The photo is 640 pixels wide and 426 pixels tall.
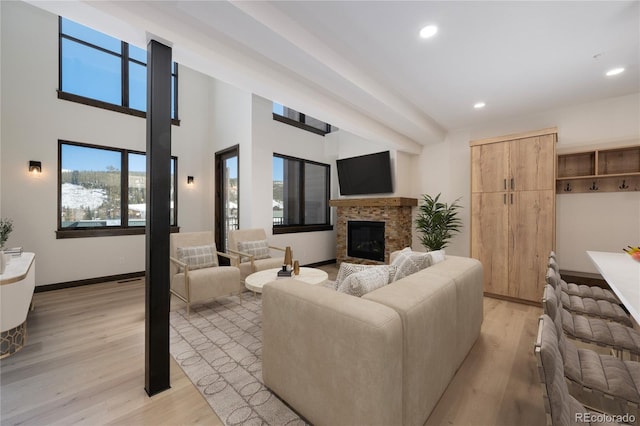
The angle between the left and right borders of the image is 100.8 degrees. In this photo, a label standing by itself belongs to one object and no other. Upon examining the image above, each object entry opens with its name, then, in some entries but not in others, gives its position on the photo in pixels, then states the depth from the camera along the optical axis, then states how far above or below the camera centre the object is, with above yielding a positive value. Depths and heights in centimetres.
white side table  222 -85
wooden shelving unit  332 +54
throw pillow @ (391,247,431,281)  221 -45
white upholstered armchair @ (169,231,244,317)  318 -78
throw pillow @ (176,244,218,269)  352 -62
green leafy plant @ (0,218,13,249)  328 -23
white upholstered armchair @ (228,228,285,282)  399 -64
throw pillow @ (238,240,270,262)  425 -61
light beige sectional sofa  122 -74
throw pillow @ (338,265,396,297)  172 -48
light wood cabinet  351 +1
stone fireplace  501 -33
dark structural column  183 -6
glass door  536 +31
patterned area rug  169 -128
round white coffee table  286 -79
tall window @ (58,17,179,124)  434 +249
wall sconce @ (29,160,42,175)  391 +66
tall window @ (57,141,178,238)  431 +35
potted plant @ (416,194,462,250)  461 -21
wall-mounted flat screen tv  513 +76
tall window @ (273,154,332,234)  536 +35
